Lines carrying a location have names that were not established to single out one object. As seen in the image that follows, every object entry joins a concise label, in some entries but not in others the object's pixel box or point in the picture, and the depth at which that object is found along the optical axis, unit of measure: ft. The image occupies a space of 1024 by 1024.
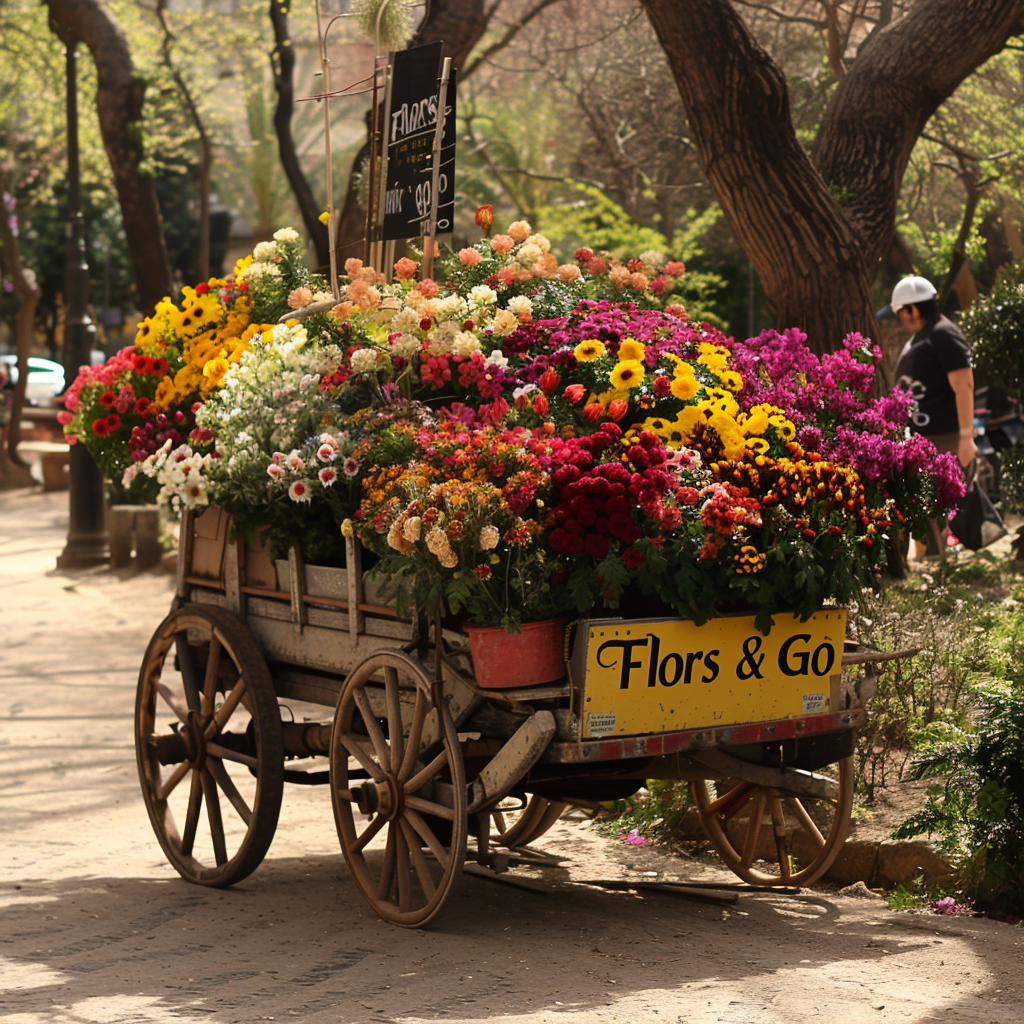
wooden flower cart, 27.99
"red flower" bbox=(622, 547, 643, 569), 27.37
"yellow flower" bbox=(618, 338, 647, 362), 30.55
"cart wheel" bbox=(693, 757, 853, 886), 33.12
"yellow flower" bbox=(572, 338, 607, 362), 30.73
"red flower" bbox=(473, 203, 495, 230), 36.63
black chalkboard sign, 38.52
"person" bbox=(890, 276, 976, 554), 55.62
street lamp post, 98.99
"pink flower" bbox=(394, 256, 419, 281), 35.88
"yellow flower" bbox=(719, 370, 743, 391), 31.48
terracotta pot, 27.35
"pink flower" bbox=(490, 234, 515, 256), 35.14
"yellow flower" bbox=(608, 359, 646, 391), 30.22
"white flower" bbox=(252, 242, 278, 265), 38.17
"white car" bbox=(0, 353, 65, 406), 238.27
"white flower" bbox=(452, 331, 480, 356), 31.50
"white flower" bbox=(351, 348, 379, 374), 31.99
